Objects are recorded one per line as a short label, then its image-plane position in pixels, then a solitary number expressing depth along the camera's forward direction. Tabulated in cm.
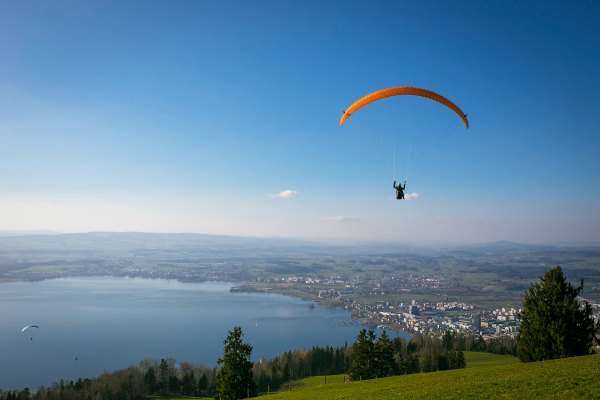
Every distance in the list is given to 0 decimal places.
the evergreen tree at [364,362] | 3525
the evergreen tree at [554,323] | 2275
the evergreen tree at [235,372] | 2758
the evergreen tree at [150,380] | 5297
